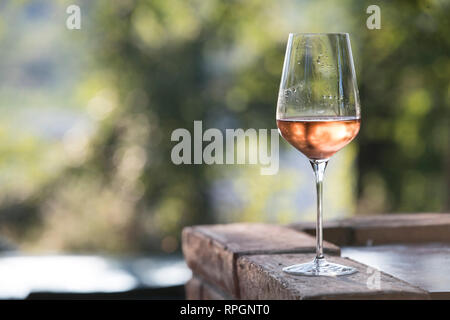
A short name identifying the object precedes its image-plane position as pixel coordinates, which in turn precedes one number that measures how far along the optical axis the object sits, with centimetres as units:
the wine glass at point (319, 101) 140
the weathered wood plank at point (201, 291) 161
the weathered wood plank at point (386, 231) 170
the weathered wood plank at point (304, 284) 132
